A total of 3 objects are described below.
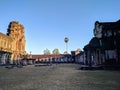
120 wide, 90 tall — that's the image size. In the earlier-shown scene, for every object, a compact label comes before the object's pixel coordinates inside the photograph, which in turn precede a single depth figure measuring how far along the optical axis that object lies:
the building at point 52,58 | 51.75
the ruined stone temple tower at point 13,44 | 28.92
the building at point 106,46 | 18.23
